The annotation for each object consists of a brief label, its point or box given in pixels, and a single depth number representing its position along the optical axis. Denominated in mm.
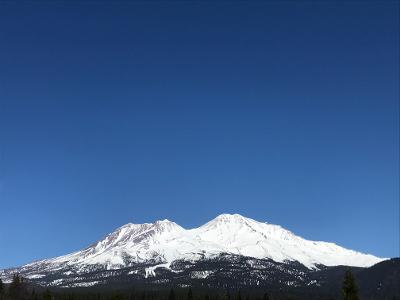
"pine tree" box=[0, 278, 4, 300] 176000
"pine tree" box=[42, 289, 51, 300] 161000
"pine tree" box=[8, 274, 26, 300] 183125
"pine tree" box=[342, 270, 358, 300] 78000
